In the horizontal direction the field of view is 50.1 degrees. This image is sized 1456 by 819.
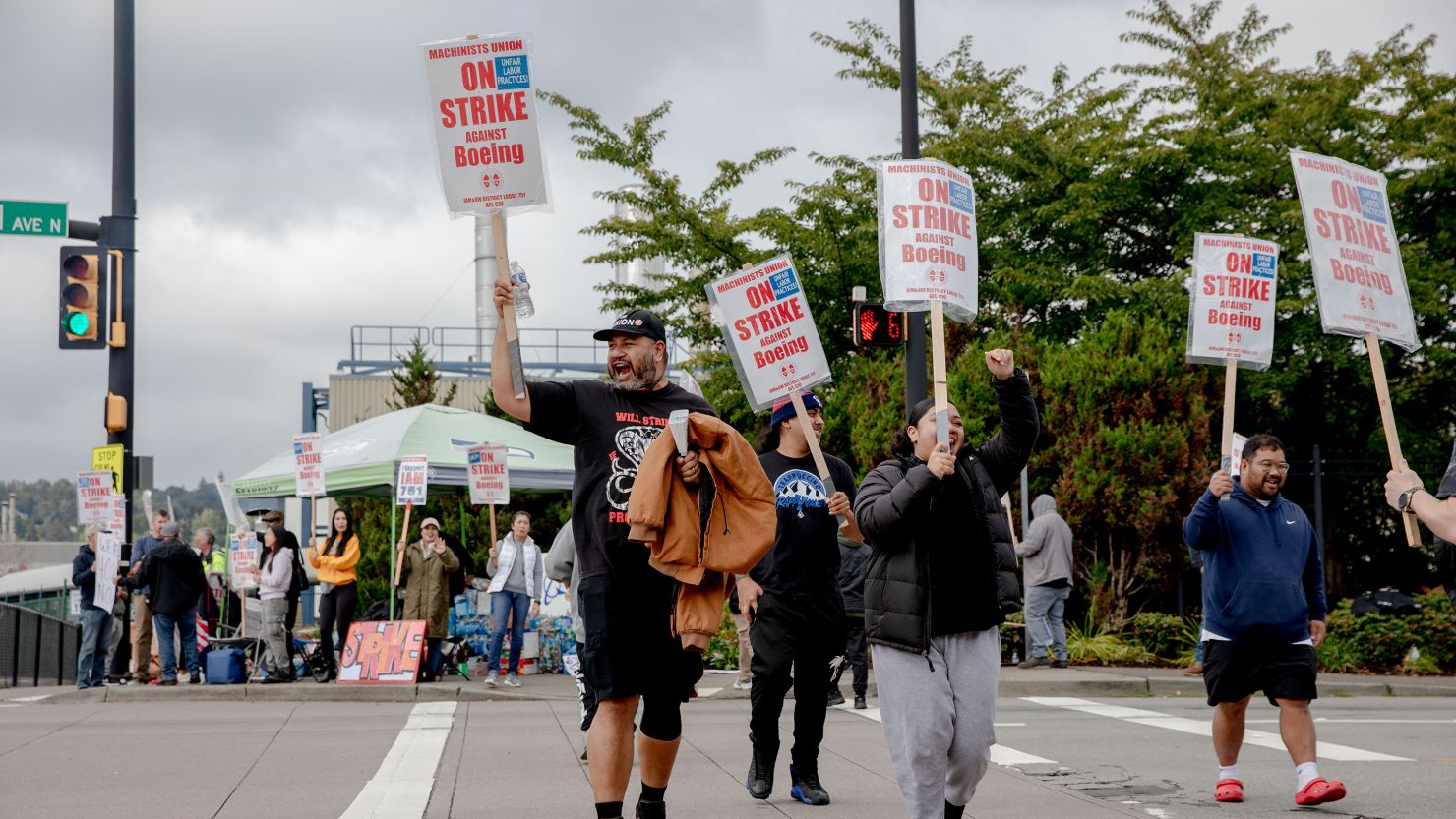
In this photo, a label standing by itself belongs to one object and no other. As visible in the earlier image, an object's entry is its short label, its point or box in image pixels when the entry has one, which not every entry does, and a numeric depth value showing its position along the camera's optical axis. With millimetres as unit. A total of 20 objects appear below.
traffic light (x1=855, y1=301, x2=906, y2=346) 14602
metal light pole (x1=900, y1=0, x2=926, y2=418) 14633
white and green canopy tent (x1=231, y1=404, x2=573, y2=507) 18125
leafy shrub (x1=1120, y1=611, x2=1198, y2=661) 17172
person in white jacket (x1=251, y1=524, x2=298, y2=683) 16547
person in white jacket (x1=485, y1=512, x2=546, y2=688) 15789
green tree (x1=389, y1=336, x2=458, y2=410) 29125
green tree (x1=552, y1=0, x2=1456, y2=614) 17641
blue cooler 16375
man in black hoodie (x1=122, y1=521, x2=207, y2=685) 16266
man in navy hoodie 7285
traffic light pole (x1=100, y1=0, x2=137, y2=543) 16375
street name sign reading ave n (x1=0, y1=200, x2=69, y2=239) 15391
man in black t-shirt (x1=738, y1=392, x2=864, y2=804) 7453
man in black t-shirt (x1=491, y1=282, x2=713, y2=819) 5438
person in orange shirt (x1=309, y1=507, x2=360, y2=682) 16484
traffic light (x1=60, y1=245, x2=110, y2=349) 15820
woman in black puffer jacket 5566
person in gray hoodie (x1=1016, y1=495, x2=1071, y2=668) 16266
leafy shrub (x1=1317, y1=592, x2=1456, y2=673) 16125
